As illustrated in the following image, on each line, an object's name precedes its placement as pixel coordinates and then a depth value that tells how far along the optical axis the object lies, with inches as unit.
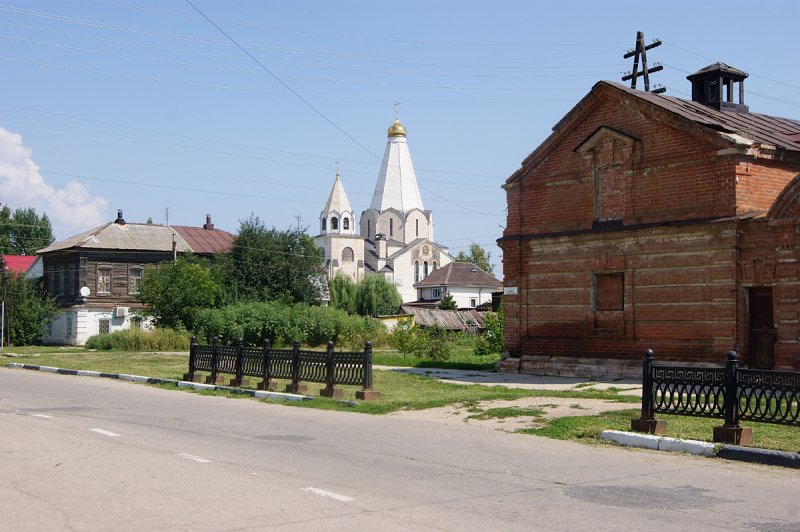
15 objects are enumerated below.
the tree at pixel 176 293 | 1839.3
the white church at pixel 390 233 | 3880.4
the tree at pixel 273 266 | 2395.4
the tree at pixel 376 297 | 3218.5
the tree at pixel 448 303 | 2928.2
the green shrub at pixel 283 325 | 1636.3
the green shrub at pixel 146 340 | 1716.3
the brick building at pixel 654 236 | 766.5
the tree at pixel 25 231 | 3663.9
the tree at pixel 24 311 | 2102.6
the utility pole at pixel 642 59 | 1402.6
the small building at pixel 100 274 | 2193.7
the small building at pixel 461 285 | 3476.9
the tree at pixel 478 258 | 4790.8
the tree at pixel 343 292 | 3221.0
